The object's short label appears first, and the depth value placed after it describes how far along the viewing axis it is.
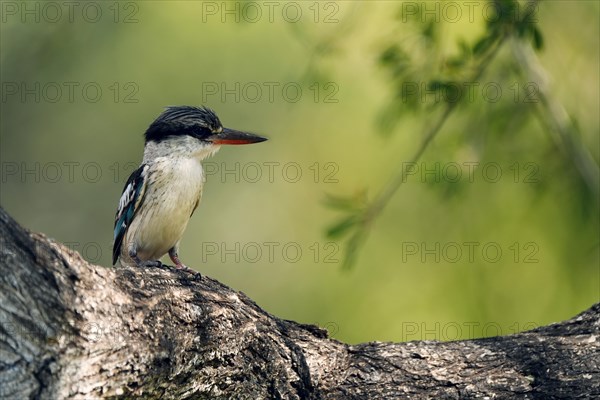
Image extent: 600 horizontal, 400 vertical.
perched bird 9.83
